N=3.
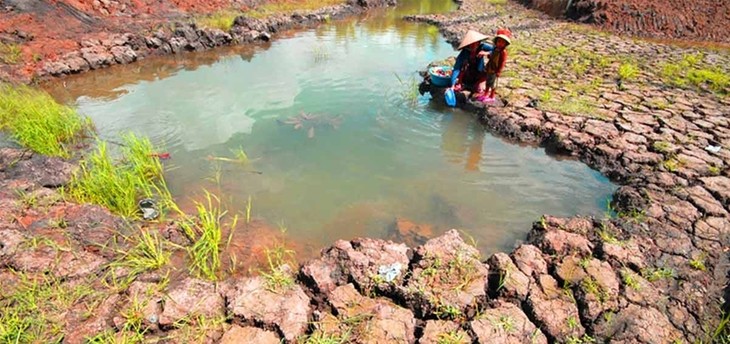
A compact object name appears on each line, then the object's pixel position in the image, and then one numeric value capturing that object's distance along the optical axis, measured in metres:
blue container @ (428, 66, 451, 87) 6.83
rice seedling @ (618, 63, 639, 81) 7.06
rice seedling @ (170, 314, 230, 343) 2.35
